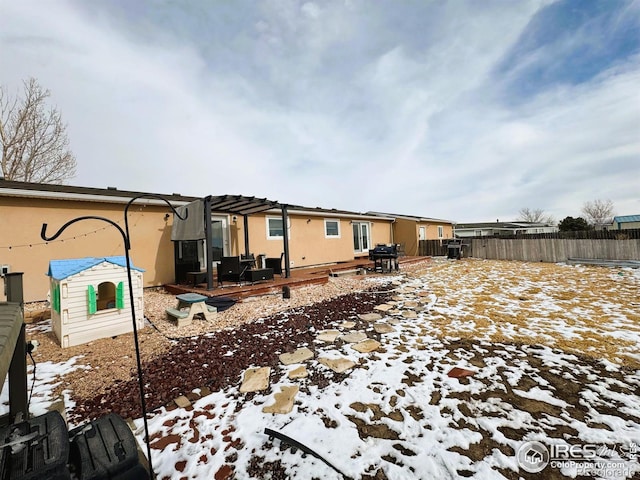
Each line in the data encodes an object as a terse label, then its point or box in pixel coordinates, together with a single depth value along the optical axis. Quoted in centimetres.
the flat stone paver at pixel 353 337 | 407
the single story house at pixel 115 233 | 626
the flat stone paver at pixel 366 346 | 370
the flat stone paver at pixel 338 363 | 318
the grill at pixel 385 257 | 1150
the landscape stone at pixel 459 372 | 294
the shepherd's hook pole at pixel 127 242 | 174
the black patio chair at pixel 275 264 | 928
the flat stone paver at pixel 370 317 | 505
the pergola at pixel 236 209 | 662
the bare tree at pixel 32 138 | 1191
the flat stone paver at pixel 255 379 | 285
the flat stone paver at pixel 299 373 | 307
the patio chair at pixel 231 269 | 743
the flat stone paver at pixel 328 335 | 413
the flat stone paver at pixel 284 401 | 247
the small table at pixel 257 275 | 743
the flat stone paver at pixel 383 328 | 441
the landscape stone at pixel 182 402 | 258
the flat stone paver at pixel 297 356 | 344
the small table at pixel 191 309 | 495
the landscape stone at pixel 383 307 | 570
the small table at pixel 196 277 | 754
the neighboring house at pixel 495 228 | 3266
